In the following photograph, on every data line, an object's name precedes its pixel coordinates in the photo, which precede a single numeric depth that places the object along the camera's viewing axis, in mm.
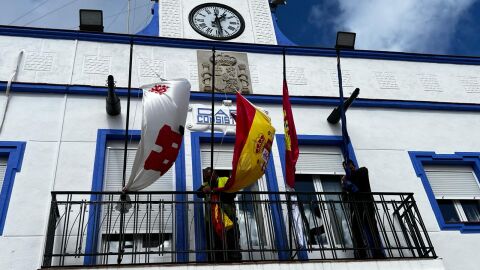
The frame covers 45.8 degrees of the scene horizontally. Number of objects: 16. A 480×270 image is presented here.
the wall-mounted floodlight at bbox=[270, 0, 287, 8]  12539
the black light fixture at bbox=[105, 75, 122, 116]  9203
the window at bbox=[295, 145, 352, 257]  8625
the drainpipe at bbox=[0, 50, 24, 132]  9284
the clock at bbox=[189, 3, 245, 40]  11656
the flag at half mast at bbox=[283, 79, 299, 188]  8516
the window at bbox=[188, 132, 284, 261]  8406
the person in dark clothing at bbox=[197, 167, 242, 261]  7828
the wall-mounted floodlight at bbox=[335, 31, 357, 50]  11039
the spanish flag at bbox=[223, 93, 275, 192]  8047
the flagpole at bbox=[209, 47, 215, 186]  8383
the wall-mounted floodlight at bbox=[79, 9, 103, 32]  10898
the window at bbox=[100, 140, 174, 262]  8133
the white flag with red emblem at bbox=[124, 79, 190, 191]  7984
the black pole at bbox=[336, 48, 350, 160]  9505
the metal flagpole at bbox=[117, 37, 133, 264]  7469
